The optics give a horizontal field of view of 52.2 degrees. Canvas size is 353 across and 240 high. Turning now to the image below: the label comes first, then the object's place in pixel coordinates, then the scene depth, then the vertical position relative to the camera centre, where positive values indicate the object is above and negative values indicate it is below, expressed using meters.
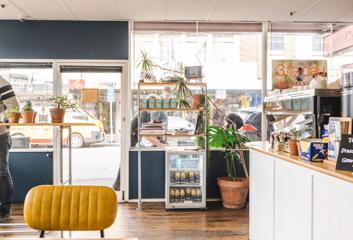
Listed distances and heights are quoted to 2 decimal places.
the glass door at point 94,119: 5.16 -0.07
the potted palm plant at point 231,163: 4.78 -0.68
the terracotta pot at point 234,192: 4.75 -1.04
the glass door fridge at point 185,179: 4.72 -0.87
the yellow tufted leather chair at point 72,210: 1.98 -0.53
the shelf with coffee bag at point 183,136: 4.75 -0.30
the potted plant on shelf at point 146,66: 4.80 +0.66
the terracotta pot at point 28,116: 3.62 -0.02
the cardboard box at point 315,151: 2.27 -0.23
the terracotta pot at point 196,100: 4.82 +0.18
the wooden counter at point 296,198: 1.80 -0.52
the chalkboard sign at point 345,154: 1.85 -0.21
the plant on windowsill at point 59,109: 3.55 +0.05
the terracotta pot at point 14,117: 3.65 -0.03
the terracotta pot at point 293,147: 2.63 -0.24
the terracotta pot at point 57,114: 3.55 +0.00
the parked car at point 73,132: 5.18 -0.26
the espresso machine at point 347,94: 2.34 +0.14
